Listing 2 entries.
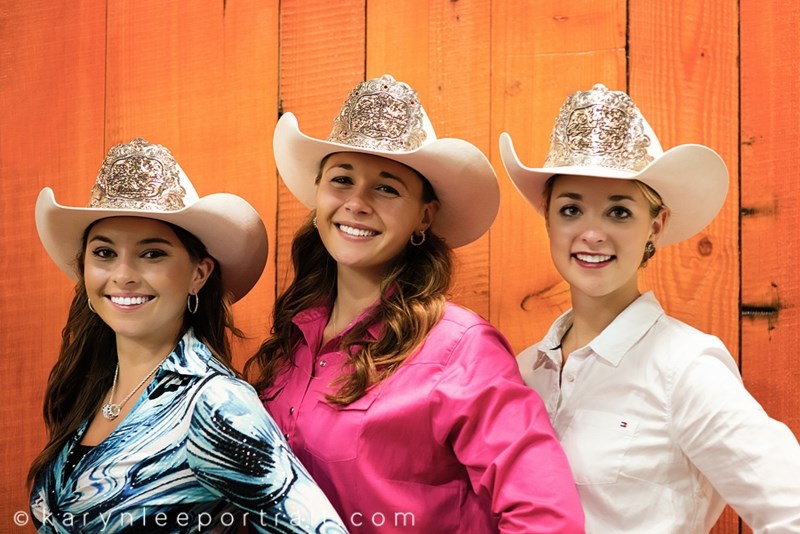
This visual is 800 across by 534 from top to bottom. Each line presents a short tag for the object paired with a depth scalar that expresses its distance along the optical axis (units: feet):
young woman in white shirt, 7.71
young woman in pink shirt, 7.93
